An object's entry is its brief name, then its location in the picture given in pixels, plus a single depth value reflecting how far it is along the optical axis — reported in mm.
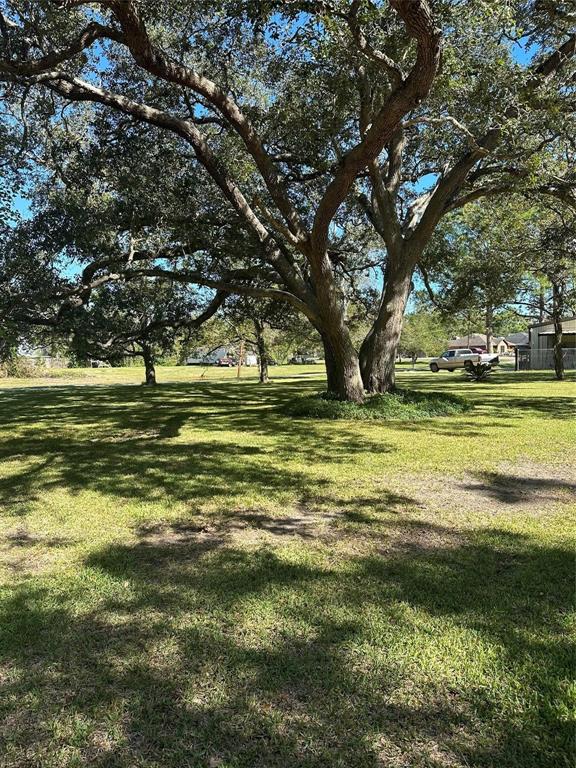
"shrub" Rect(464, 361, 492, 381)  26170
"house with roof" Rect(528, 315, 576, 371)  36416
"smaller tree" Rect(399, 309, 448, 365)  54719
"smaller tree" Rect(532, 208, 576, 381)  15211
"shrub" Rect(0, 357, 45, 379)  31903
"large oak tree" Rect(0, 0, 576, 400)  6625
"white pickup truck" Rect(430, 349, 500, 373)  43000
